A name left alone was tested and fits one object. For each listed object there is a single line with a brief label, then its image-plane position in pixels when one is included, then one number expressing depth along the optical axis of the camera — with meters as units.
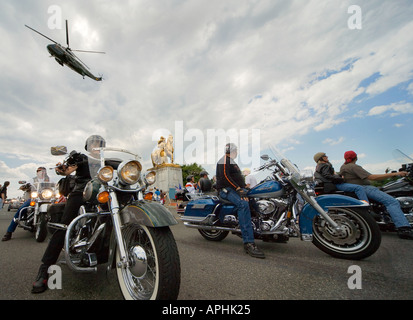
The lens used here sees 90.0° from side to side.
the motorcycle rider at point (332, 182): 3.56
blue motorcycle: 2.67
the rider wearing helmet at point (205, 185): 4.74
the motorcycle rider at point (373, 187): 3.44
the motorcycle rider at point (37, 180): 5.44
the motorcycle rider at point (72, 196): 1.95
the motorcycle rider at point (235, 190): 3.05
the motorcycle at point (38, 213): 4.02
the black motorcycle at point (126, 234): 1.40
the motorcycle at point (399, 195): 3.94
